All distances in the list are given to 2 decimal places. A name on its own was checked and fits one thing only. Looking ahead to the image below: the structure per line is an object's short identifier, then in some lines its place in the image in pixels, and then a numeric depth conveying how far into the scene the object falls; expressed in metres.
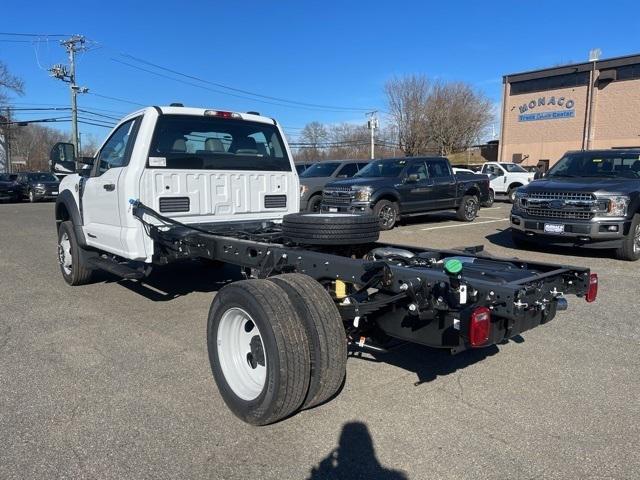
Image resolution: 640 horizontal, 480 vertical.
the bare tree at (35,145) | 93.00
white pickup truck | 23.81
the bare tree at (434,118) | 51.12
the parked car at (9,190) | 27.85
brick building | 34.00
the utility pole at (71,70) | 43.34
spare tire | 4.06
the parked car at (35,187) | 29.05
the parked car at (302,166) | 20.05
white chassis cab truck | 3.04
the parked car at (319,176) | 16.16
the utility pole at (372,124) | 46.78
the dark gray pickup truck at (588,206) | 8.59
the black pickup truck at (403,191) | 13.27
